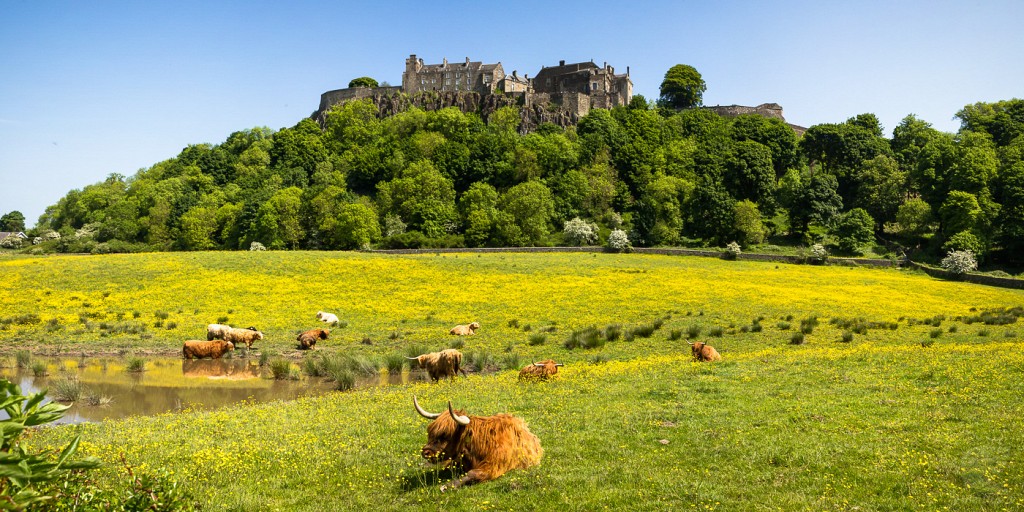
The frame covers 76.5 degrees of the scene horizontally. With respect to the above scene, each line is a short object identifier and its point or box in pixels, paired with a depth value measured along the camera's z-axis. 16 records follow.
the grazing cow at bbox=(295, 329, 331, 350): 26.44
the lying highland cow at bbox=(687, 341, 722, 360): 20.77
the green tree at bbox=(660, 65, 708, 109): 125.69
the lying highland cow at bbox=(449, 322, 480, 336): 29.23
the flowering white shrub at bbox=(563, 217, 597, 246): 72.81
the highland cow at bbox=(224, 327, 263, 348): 26.84
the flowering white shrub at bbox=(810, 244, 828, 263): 58.19
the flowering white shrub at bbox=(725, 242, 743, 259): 60.38
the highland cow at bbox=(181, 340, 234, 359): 24.75
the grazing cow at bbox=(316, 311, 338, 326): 32.47
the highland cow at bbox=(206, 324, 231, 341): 26.90
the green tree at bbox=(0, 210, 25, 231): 166.95
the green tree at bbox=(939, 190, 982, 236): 62.09
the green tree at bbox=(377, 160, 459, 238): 78.12
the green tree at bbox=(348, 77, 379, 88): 142.75
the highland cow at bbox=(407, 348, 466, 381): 19.52
